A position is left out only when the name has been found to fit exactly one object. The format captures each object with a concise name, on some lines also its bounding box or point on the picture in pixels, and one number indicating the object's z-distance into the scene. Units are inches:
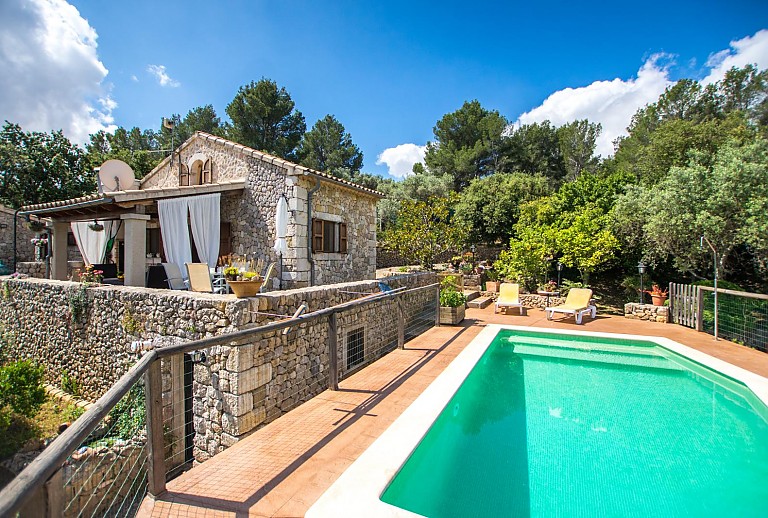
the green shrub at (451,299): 396.5
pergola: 391.5
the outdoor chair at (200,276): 345.7
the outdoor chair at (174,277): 401.1
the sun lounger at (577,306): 447.5
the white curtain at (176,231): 422.6
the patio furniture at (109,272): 442.3
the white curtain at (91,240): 526.0
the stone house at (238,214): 411.2
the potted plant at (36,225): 655.1
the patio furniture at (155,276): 424.8
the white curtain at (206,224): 415.5
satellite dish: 478.6
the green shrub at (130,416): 282.4
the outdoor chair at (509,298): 504.8
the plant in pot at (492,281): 669.3
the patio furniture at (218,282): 356.3
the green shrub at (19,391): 311.0
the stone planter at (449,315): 393.1
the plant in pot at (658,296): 458.6
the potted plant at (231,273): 239.1
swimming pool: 138.5
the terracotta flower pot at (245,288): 238.1
